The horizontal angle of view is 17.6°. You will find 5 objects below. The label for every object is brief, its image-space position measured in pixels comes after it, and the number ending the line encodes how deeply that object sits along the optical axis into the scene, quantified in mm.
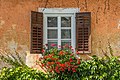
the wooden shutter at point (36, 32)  11500
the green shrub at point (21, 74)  10662
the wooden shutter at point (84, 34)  11648
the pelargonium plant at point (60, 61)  10492
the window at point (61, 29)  11578
